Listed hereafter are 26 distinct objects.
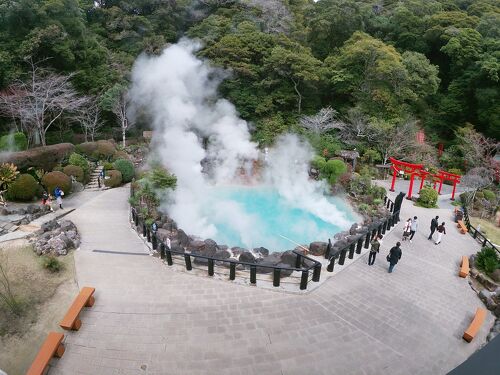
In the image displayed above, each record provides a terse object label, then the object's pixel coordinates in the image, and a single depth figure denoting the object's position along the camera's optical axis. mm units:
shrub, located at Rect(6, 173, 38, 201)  14547
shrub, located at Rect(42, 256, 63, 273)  9461
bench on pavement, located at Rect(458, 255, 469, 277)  10641
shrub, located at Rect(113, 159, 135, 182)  19547
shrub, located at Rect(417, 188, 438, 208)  17531
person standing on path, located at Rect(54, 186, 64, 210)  14102
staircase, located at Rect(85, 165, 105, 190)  18500
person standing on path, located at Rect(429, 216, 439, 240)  13094
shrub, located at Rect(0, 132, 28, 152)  17688
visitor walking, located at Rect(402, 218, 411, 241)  12938
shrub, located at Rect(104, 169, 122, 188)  18484
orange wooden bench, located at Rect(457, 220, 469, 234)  14453
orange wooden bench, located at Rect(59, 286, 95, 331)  7172
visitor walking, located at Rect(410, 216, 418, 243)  12922
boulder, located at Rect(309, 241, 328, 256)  11438
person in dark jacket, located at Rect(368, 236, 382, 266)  10609
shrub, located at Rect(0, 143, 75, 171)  15875
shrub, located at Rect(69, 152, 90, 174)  18422
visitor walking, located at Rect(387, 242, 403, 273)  10148
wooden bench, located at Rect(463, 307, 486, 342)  7678
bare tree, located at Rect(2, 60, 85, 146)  19188
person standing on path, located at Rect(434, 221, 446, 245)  12680
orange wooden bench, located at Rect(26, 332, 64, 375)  6078
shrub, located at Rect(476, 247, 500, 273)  10922
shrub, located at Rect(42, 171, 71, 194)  15742
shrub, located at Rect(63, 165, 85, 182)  17656
